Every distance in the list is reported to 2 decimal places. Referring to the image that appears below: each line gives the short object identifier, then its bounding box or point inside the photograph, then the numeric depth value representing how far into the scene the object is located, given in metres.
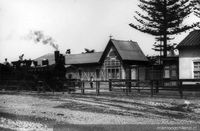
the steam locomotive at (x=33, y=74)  30.62
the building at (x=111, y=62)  46.41
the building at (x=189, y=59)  26.26
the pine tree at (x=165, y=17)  42.00
